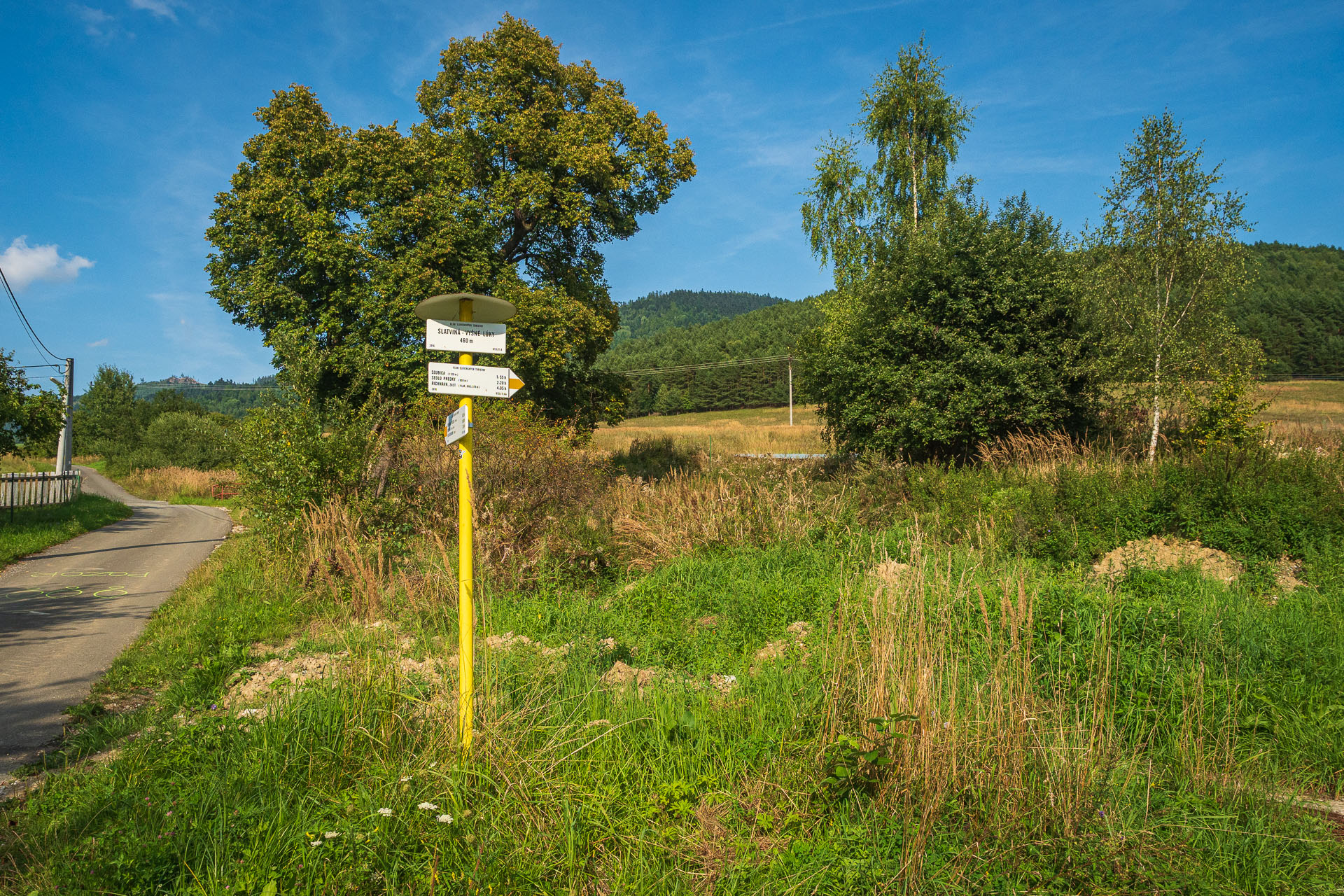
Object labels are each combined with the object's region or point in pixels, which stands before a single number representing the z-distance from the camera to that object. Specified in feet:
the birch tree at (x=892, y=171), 77.36
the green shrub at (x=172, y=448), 148.66
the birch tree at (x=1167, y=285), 47.42
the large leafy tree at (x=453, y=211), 60.44
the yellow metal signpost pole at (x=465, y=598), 11.82
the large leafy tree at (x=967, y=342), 50.42
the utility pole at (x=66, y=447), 73.05
